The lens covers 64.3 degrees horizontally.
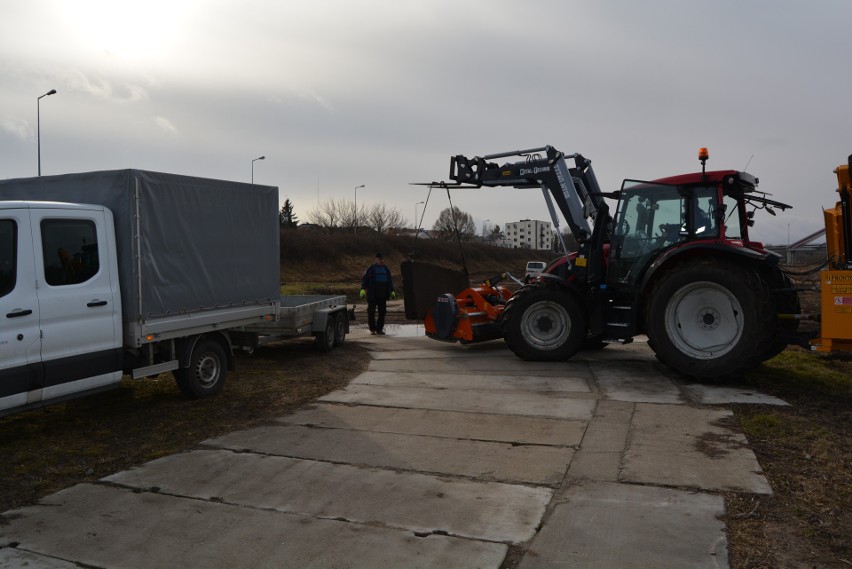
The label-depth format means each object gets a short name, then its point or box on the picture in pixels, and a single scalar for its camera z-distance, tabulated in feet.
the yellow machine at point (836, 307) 24.71
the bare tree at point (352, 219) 244.09
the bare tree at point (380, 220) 247.70
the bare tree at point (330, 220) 242.78
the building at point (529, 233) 539.29
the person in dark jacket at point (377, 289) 48.67
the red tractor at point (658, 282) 28.66
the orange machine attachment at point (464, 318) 39.47
